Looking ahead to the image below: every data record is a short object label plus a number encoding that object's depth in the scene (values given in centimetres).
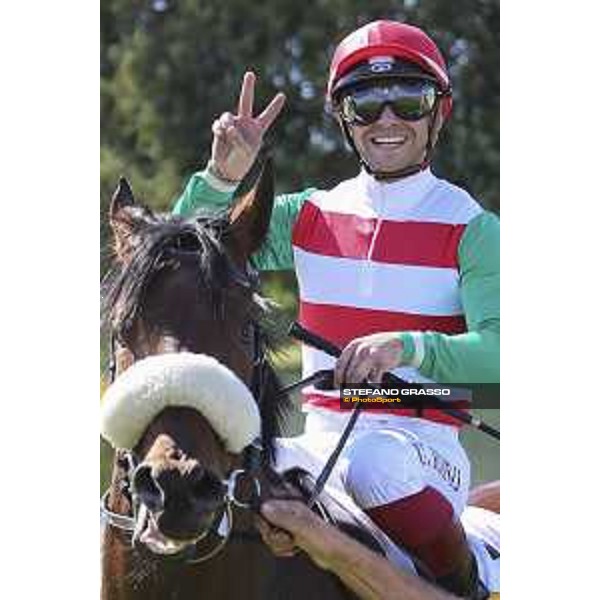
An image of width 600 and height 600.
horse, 454
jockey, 488
